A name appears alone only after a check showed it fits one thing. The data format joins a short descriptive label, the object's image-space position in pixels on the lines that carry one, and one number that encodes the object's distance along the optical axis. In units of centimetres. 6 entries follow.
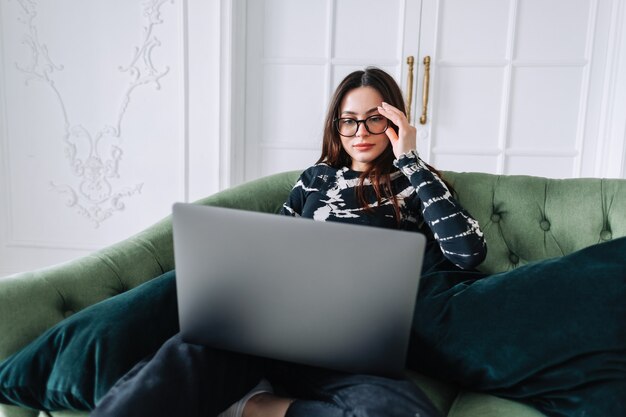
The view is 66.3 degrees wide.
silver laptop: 64
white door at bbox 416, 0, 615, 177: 223
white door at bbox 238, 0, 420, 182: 229
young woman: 73
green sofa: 89
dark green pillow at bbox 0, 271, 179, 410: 77
